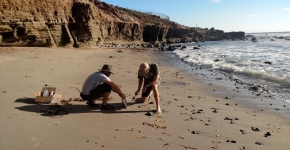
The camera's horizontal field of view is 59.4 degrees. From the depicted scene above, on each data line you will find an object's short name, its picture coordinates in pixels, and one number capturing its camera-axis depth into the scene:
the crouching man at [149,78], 6.73
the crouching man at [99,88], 6.28
